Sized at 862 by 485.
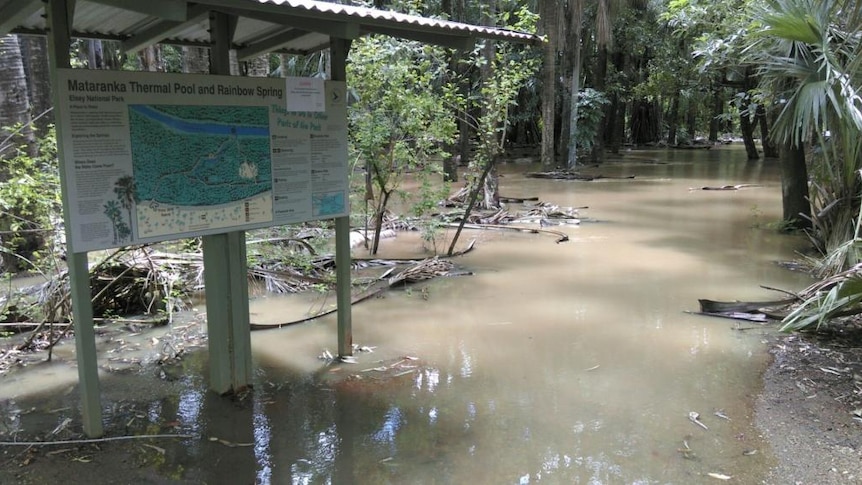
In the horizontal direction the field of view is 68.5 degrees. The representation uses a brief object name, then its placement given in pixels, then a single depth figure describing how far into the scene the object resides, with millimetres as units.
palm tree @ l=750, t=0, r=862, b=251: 6488
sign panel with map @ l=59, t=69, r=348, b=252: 3674
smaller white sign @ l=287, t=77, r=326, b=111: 4543
